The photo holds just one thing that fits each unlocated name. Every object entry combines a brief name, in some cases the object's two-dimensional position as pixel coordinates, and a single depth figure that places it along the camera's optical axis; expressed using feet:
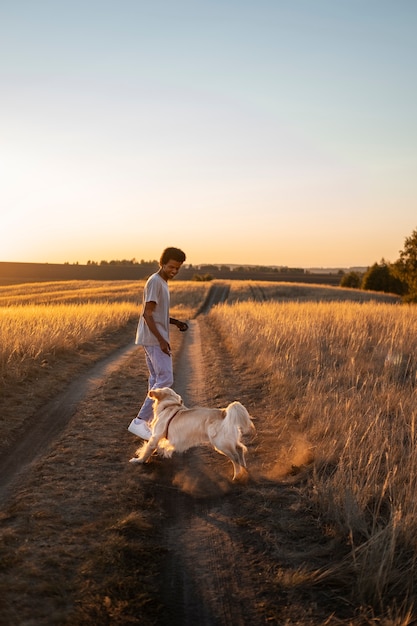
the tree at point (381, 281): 232.32
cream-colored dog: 16.72
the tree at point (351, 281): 272.92
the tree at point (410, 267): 143.23
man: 20.30
